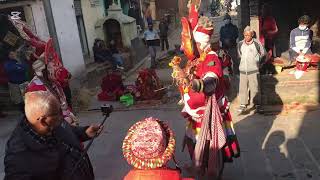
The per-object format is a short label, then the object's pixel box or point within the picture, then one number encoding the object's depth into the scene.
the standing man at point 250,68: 5.20
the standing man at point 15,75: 6.13
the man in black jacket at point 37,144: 1.96
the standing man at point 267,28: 6.72
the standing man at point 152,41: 10.08
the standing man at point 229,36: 8.67
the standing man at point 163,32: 13.12
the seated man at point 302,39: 5.65
